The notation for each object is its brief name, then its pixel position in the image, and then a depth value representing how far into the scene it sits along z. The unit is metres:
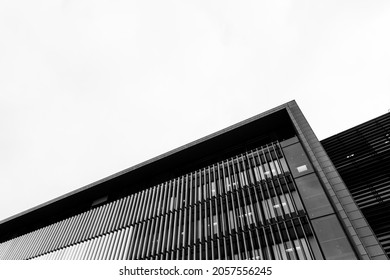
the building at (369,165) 15.41
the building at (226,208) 15.44
